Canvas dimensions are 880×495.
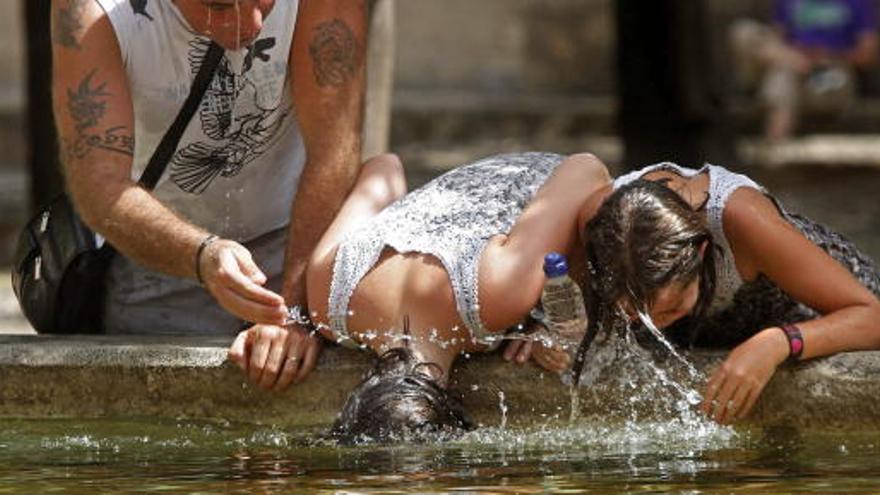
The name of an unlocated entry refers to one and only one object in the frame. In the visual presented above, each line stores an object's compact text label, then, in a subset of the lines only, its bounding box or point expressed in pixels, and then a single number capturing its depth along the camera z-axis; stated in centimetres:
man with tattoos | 1076
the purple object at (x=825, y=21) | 3628
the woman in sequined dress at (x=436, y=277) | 1041
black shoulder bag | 1177
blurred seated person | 3594
